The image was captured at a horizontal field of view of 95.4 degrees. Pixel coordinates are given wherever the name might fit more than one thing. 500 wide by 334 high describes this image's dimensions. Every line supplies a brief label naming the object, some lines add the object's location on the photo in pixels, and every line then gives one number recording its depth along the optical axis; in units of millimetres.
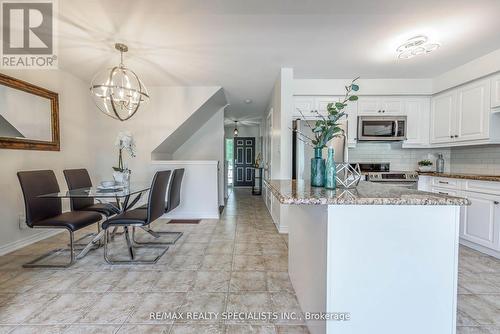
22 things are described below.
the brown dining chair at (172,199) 2953
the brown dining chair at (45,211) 2232
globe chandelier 2513
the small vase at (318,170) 1624
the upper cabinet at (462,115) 2893
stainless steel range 3484
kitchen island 1162
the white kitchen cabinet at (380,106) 3703
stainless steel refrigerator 3340
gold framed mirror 2590
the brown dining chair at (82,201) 2830
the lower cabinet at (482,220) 2494
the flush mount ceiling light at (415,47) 2339
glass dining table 2224
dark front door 9055
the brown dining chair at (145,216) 2348
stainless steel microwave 3602
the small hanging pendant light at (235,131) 8094
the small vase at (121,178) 2800
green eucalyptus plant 1540
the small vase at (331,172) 1496
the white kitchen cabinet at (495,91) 2715
